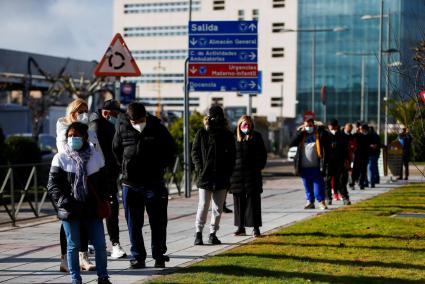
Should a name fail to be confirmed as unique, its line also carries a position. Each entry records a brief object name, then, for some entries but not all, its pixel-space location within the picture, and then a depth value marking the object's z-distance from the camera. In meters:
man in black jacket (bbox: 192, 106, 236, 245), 12.43
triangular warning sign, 13.95
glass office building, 88.56
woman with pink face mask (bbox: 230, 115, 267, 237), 13.34
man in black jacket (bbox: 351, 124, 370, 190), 25.39
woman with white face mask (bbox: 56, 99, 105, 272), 9.82
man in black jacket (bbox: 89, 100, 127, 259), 10.75
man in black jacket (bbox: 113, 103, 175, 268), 10.21
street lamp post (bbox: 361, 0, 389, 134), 38.34
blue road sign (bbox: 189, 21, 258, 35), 23.33
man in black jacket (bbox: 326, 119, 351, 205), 19.69
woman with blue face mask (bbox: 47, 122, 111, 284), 8.72
